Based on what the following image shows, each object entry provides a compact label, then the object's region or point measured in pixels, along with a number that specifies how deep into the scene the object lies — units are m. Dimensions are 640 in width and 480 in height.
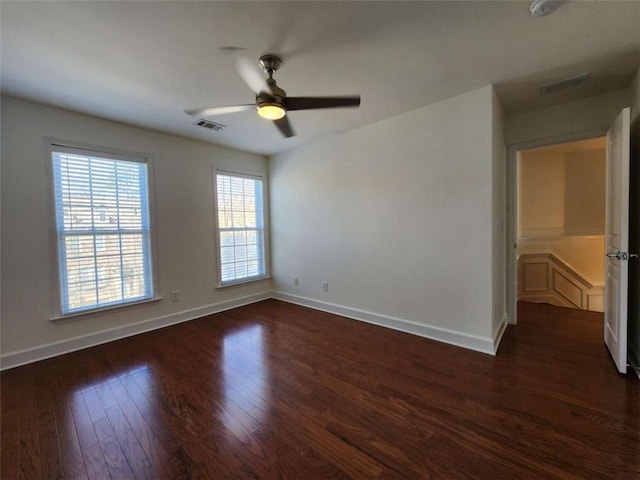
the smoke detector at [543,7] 1.50
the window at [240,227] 4.16
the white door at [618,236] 2.09
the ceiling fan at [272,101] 1.78
